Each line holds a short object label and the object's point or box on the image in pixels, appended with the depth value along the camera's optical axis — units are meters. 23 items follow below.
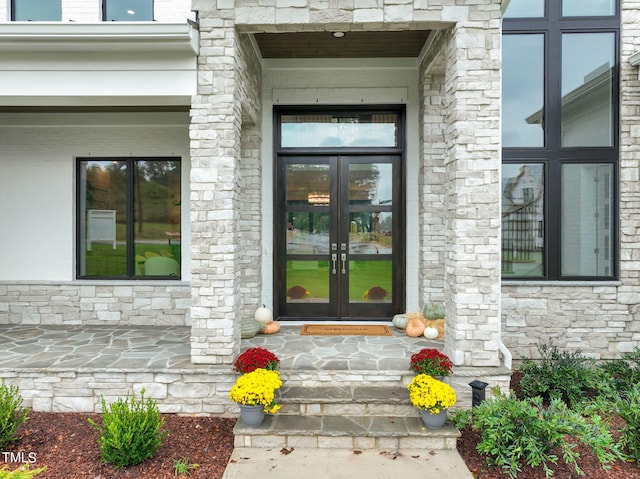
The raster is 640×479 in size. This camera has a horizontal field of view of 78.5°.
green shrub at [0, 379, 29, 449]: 3.11
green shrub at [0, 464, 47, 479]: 1.98
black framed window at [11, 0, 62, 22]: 4.56
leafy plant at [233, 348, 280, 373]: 3.54
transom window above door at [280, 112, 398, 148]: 5.56
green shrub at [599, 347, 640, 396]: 4.05
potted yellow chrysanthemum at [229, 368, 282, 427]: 3.25
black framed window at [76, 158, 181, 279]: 5.80
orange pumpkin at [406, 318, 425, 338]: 4.83
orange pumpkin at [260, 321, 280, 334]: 5.00
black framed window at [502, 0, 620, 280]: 4.91
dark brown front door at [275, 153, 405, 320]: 5.57
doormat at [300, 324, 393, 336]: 5.00
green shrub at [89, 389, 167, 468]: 2.88
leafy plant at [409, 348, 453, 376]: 3.57
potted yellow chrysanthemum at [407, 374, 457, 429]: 3.22
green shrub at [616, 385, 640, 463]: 3.14
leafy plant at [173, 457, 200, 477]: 2.95
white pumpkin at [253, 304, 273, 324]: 5.07
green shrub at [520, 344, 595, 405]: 4.04
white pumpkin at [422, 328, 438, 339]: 4.72
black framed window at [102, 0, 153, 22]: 4.57
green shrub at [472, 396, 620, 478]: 2.91
